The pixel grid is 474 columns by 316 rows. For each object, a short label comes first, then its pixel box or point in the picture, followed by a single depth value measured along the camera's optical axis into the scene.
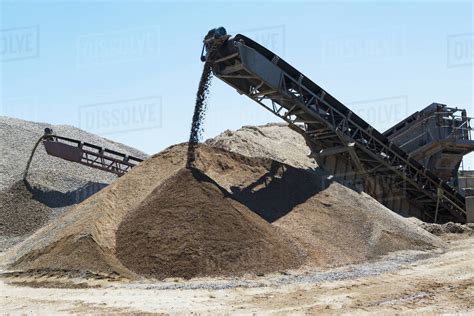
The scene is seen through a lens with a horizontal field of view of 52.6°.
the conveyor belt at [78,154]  20.83
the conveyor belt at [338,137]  14.58
